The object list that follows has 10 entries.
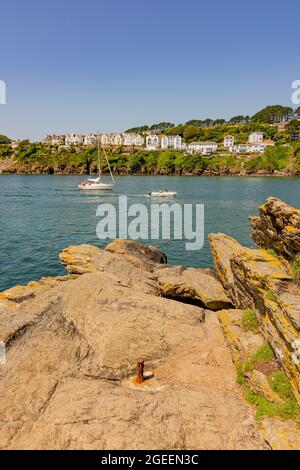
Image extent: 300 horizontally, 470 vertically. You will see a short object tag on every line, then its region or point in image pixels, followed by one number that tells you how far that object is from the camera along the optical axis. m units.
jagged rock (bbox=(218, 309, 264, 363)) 12.28
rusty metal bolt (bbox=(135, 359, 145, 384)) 11.69
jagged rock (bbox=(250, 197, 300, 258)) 14.35
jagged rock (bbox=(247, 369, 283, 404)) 9.86
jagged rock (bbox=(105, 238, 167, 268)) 25.14
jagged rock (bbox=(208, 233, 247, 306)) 18.61
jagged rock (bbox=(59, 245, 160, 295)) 20.03
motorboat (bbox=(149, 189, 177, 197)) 84.91
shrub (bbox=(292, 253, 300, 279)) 13.15
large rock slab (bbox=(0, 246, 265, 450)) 8.45
